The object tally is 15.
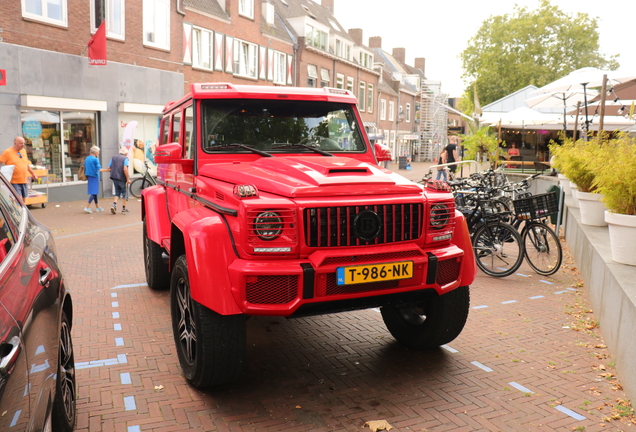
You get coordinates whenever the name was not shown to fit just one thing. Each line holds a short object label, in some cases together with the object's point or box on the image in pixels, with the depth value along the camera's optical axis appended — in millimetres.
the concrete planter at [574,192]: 8761
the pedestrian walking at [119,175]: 14711
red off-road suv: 3570
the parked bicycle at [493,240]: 7625
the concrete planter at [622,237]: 5234
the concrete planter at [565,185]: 10891
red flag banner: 17469
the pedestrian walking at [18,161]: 12516
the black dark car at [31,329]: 2021
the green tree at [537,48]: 39844
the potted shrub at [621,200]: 5277
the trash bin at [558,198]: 10625
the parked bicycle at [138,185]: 17938
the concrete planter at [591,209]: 7684
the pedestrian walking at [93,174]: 14141
